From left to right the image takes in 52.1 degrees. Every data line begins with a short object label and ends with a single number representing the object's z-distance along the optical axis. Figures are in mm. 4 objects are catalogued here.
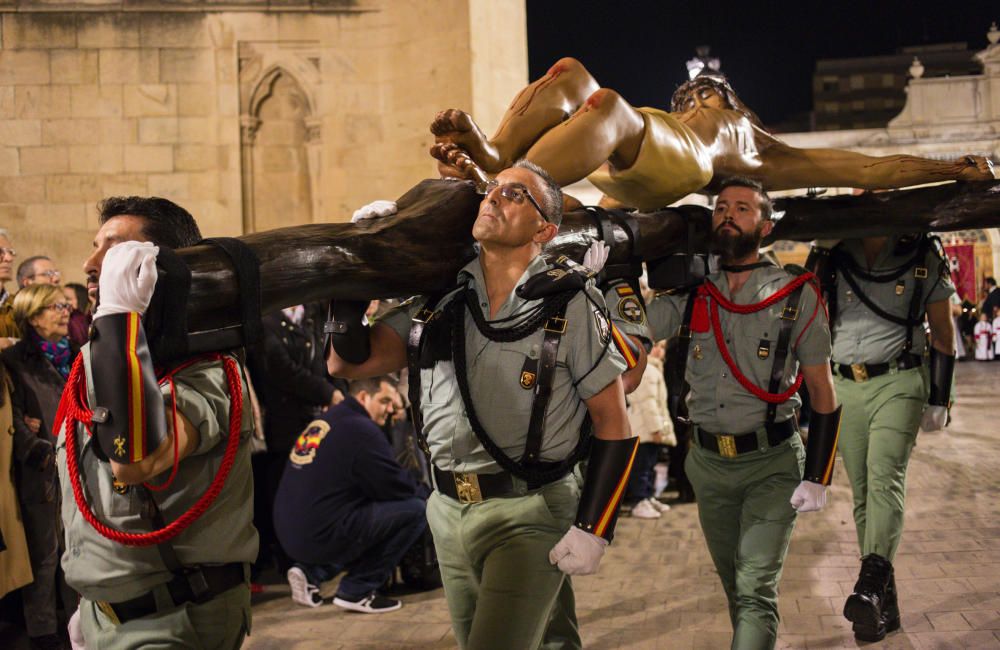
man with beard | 4277
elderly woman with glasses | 5207
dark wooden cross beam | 2689
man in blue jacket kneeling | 6031
